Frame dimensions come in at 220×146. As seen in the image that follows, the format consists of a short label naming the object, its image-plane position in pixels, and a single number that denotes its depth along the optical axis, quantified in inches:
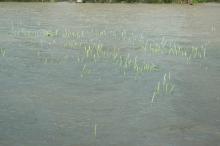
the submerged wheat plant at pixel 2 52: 237.5
